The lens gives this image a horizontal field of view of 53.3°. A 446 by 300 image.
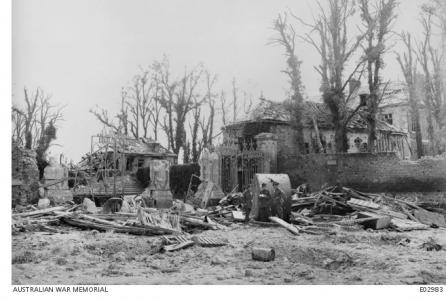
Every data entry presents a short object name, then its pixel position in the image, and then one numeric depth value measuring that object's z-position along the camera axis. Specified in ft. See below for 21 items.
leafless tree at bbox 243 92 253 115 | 111.55
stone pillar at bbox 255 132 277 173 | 58.13
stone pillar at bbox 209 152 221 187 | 55.11
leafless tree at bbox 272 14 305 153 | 70.08
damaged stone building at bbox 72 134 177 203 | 48.24
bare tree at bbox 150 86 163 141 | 100.78
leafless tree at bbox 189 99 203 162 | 101.91
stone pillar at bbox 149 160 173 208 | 47.77
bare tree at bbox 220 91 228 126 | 112.06
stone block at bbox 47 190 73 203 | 45.91
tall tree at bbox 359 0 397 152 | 63.05
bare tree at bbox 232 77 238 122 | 112.37
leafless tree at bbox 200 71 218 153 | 104.13
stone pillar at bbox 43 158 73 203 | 46.01
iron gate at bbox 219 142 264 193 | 58.54
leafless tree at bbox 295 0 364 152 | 66.39
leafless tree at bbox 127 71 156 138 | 95.30
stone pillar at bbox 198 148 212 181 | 54.85
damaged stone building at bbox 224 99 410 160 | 79.66
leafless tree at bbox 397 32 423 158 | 71.49
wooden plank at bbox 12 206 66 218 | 35.60
